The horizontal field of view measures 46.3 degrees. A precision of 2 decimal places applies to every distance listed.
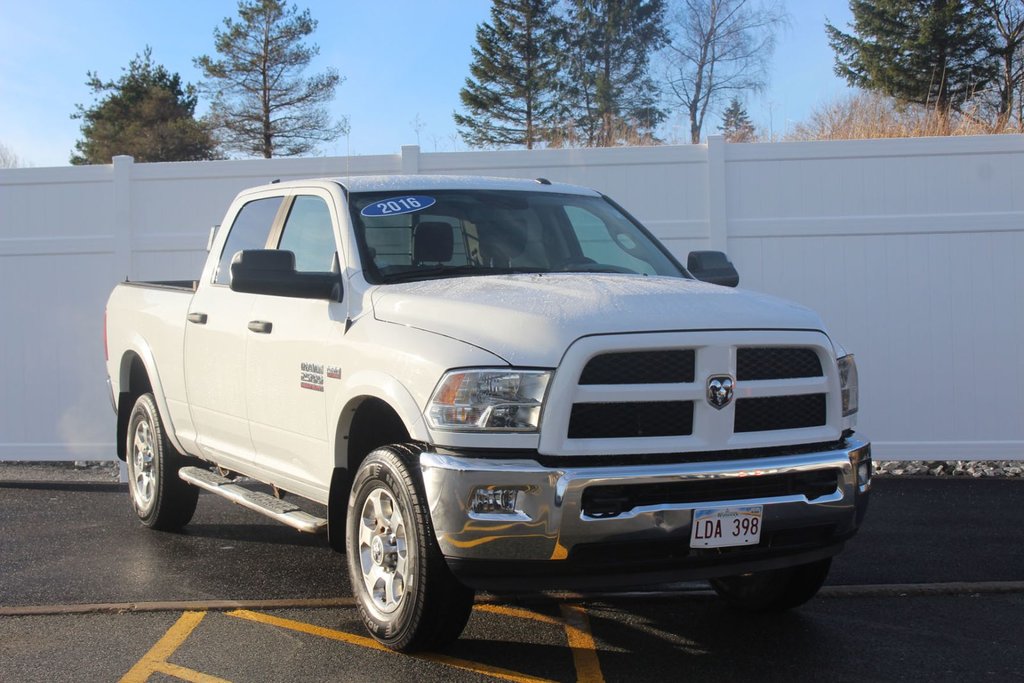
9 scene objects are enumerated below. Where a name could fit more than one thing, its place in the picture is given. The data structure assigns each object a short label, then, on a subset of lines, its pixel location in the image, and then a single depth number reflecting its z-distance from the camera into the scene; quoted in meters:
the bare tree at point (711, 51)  45.00
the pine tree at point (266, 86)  49.38
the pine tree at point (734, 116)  43.60
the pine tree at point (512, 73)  45.25
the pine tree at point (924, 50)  38.75
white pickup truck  4.25
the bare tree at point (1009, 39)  37.47
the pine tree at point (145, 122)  48.84
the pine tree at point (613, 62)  44.62
